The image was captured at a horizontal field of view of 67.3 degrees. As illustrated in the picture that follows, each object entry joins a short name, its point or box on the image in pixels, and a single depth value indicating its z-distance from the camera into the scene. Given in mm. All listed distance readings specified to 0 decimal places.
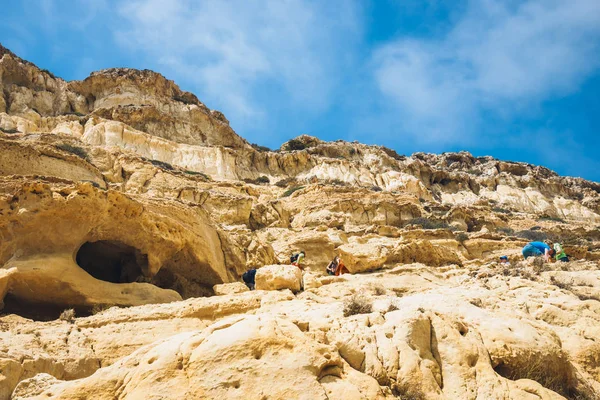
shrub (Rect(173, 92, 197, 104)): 55406
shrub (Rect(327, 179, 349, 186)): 44638
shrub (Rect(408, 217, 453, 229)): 27275
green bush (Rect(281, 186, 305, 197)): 35956
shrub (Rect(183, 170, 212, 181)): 35728
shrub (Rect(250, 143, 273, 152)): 60109
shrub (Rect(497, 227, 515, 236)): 30664
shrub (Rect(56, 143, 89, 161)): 26550
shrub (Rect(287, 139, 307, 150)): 61438
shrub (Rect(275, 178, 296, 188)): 44538
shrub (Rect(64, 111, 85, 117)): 46088
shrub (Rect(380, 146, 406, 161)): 66250
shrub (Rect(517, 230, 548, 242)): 26850
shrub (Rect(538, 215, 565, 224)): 44075
